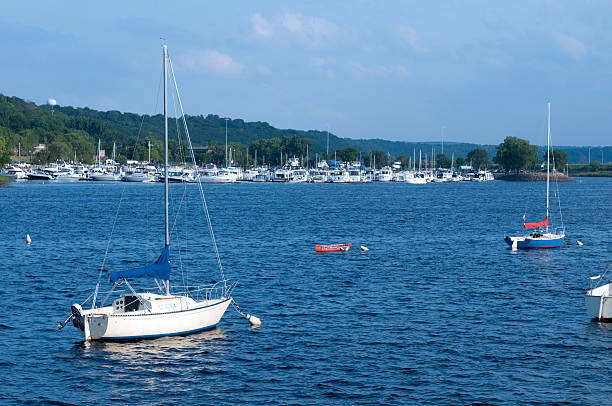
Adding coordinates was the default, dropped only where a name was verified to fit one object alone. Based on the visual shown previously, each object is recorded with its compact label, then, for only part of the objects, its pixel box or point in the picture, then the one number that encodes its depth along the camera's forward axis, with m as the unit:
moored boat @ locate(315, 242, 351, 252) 84.12
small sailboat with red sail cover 85.25
